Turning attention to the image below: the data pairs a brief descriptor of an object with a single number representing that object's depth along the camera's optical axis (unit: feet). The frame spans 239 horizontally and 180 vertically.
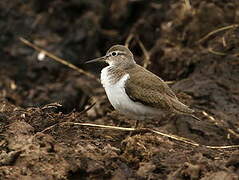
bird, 41.75
